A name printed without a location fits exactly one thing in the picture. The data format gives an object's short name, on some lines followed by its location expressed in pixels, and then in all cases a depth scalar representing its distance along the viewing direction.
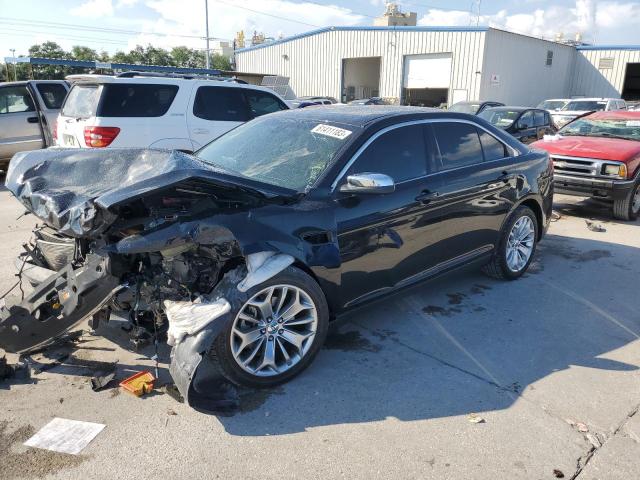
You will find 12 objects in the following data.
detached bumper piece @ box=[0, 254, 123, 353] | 3.07
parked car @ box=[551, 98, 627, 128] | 19.52
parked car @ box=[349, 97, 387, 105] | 18.70
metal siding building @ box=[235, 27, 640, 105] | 26.55
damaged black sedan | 3.01
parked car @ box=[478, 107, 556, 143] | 13.00
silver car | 10.66
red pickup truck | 7.99
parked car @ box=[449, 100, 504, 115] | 15.07
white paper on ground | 2.79
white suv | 7.28
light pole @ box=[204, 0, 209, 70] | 43.75
